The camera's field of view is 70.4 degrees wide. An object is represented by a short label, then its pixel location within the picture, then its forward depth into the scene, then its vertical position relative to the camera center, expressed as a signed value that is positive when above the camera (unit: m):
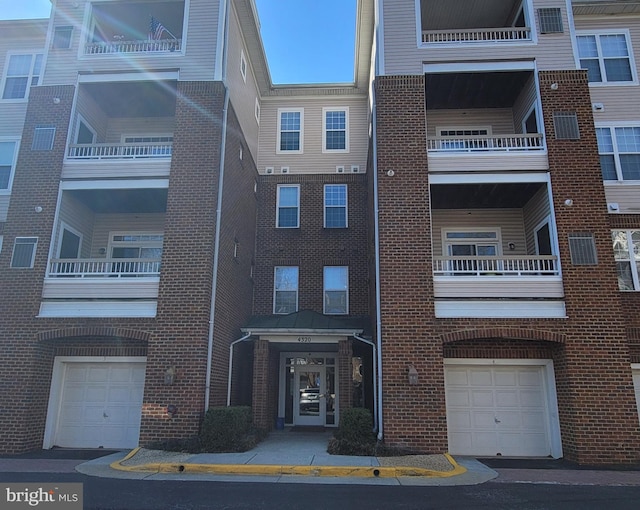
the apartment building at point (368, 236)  11.18 +3.97
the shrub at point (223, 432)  10.61 -1.26
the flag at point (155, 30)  14.06 +10.43
